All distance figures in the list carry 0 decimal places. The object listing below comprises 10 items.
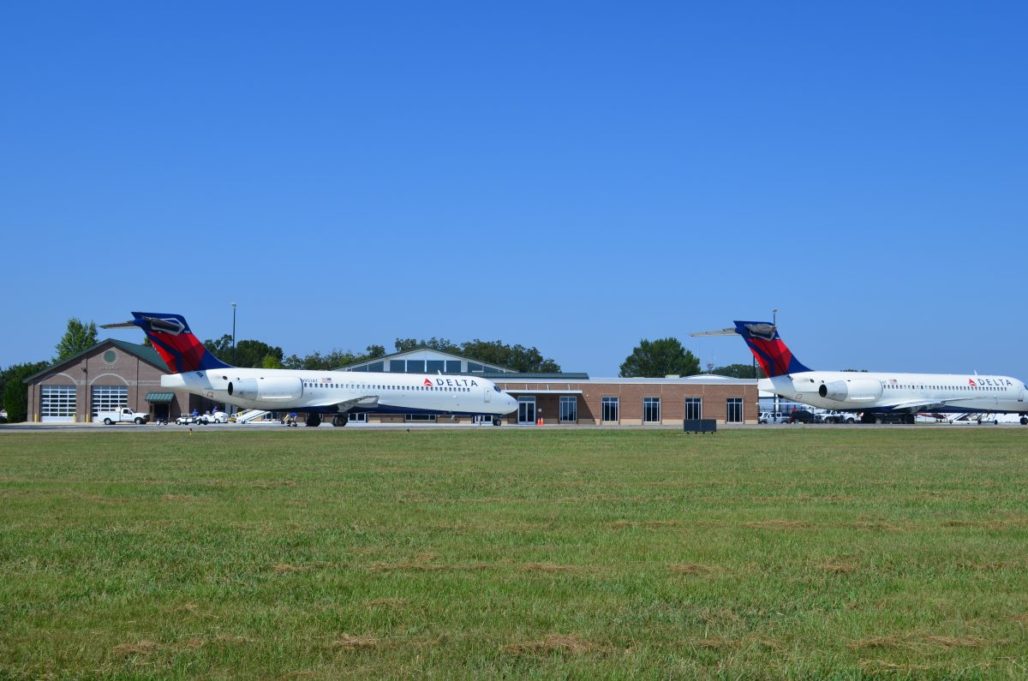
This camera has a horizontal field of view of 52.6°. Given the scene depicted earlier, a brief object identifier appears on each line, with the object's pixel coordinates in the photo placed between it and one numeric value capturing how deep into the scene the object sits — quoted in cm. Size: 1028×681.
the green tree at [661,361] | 17162
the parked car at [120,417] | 8338
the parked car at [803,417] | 9556
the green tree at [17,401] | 9475
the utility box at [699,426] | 5229
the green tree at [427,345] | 16659
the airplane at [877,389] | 7469
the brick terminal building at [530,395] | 9138
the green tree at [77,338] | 14112
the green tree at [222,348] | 15451
